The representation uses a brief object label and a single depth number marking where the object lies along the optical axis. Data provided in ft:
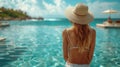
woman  3.04
